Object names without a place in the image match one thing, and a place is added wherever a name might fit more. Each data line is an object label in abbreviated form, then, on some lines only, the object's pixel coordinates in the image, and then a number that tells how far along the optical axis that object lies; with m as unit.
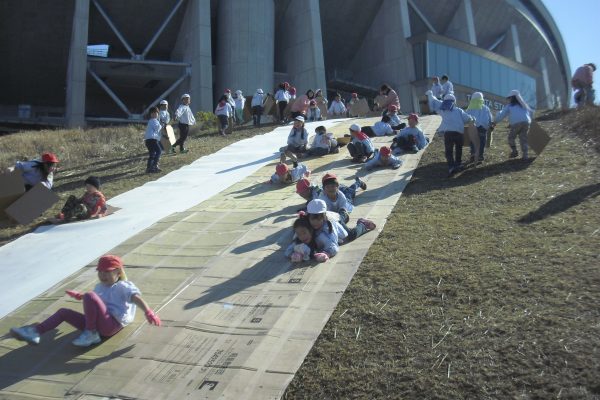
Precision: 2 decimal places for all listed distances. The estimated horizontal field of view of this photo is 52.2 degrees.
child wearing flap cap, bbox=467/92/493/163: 12.10
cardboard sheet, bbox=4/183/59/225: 10.59
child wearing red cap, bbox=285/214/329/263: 7.55
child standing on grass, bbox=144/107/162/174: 14.05
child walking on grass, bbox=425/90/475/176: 11.39
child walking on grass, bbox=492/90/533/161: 12.04
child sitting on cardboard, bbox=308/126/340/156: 14.73
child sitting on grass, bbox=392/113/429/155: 14.09
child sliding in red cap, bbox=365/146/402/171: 12.63
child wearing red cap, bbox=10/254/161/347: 5.99
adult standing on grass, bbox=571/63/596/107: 17.80
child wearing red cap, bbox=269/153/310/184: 11.98
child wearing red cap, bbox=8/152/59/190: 10.96
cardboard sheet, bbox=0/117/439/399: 5.31
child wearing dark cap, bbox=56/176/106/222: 10.59
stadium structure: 34.19
